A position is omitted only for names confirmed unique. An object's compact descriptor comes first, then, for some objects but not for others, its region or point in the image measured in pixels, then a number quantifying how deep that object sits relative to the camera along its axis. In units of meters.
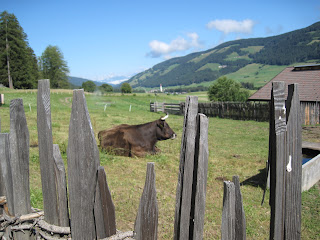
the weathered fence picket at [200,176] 1.50
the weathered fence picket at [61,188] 1.79
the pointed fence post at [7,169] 2.19
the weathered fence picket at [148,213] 1.57
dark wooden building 18.02
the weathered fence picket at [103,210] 1.60
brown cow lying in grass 7.68
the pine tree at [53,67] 77.69
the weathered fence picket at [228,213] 1.49
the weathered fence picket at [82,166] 1.61
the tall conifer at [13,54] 50.25
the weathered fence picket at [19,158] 2.07
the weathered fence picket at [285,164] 1.43
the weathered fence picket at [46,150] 1.81
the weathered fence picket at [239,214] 1.49
